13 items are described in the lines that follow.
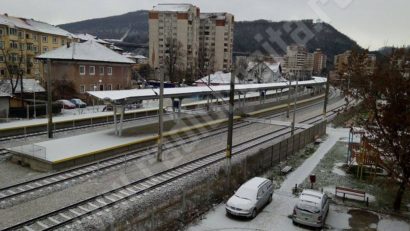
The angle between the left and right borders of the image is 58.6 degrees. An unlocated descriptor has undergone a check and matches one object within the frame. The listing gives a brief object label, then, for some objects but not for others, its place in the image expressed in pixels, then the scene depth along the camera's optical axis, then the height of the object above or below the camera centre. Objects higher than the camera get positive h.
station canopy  25.28 -1.63
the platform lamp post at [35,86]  42.29 -1.90
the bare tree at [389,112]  15.03 -1.44
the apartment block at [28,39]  59.25 +5.59
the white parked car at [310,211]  13.99 -5.18
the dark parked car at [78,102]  41.08 -3.48
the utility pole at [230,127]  17.48 -2.61
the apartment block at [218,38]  124.31 +12.50
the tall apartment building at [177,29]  115.44 +14.18
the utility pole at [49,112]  24.12 -2.80
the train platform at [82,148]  19.69 -4.61
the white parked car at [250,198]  14.49 -5.10
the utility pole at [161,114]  20.31 -2.32
